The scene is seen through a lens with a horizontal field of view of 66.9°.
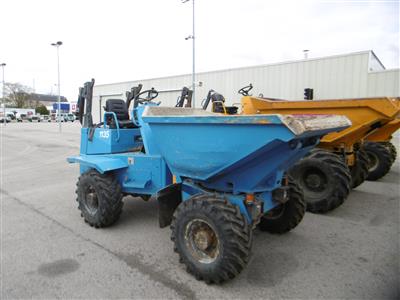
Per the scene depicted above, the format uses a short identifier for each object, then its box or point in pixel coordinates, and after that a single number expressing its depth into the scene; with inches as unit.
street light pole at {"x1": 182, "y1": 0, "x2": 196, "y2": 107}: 599.9
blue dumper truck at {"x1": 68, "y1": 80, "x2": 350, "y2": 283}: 99.1
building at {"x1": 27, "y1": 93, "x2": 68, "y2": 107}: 2555.4
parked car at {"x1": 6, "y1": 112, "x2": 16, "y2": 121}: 1910.7
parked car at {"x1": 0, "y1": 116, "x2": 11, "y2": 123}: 1678.4
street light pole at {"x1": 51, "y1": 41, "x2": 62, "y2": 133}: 908.1
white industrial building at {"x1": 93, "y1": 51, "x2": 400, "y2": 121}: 495.8
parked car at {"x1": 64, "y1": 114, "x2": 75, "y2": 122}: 2046.3
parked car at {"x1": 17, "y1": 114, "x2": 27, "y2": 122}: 1966.0
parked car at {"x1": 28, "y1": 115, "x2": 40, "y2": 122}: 2020.2
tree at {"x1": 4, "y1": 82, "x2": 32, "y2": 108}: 2326.5
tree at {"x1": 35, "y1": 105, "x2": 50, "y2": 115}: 2451.4
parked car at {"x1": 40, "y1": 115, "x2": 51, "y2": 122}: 2078.0
